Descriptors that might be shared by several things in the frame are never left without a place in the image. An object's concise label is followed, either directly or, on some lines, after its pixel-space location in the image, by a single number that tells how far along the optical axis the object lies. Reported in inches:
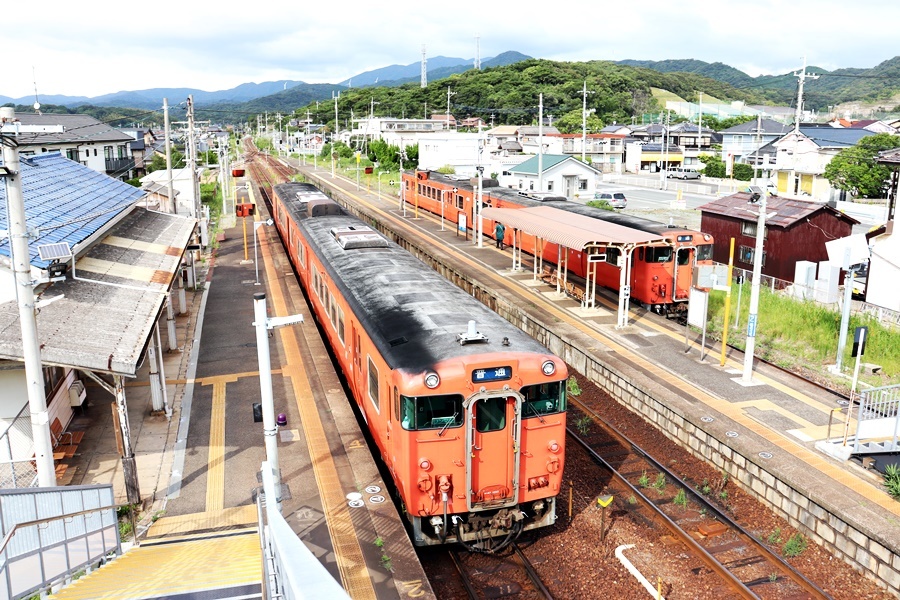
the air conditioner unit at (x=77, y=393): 503.7
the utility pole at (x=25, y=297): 305.3
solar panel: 334.6
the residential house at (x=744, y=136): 2319.1
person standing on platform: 1126.4
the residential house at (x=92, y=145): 1438.2
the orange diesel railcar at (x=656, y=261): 719.7
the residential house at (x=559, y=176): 1667.1
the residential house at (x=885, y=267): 697.6
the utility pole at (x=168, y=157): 874.9
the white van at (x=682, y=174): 2338.8
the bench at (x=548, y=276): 875.4
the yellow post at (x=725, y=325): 565.3
